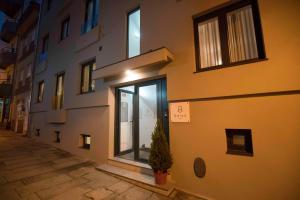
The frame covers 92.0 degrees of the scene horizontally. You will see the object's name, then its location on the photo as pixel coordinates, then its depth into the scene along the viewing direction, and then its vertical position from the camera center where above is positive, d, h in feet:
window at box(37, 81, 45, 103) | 31.22 +5.73
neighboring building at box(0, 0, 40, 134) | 38.91 +20.50
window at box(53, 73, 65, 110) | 24.60 +4.17
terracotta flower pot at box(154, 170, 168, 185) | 10.41 -4.47
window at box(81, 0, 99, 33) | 20.95 +15.08
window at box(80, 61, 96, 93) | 19.60 +5.47
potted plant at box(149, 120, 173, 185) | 10.18 -2.94
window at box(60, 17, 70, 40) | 26.94 +16.65
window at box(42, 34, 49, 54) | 33.04 +16.95
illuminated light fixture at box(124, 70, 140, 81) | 13.94 +4.03
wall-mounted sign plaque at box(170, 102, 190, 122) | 10.83 +0.26
